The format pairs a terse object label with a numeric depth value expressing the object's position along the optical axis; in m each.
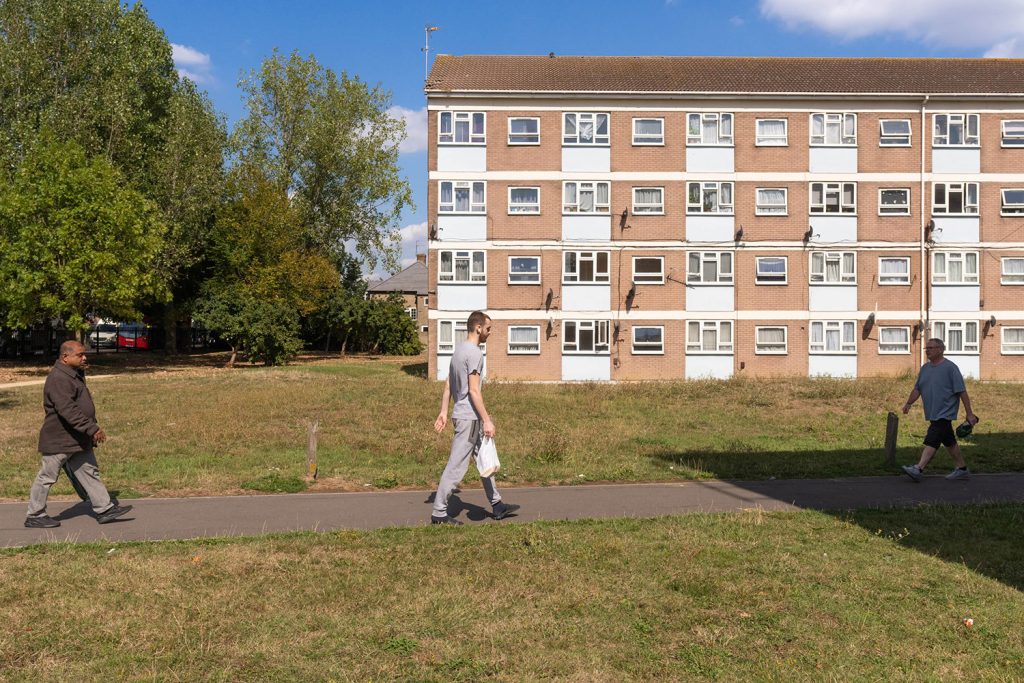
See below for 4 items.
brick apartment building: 32.34
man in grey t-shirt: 8.28
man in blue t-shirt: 10.97
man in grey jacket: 8.44
